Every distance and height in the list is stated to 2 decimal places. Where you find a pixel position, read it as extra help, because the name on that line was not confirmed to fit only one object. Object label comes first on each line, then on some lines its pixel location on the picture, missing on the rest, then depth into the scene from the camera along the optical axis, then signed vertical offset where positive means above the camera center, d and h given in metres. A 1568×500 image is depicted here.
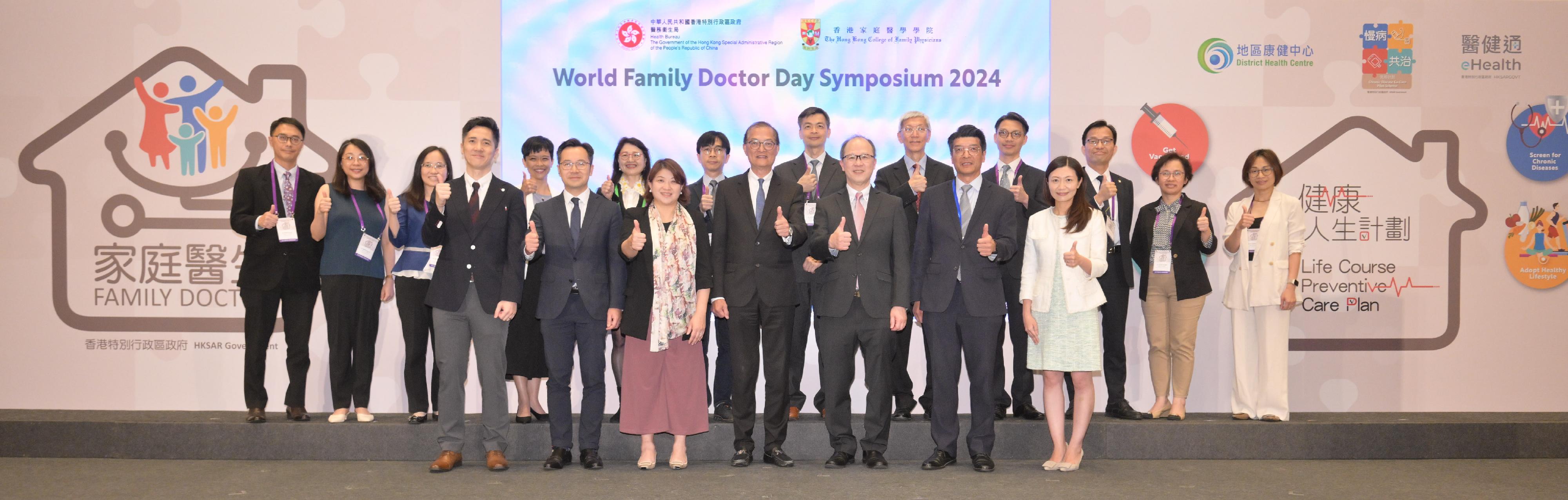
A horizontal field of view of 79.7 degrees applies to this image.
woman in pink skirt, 4.02 -0.32
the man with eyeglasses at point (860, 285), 4.02 -0.18
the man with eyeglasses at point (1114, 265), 4.70 -0.10
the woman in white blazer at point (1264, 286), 4.74 -0.21
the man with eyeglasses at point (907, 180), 4.64 +0.32
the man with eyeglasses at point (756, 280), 4.05 -0.16
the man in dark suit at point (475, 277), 4.02 -0.15
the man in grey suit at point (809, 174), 4.44 +0.35
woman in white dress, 4.01 -0.15
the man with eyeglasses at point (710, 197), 4.63 +0.23
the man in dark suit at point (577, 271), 4.01 -0.12
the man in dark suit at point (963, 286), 4.06 -0.18
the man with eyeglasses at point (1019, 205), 4.52 +0.20
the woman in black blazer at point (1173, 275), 4.72 -0.15
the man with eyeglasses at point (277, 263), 4.60 -0.10
